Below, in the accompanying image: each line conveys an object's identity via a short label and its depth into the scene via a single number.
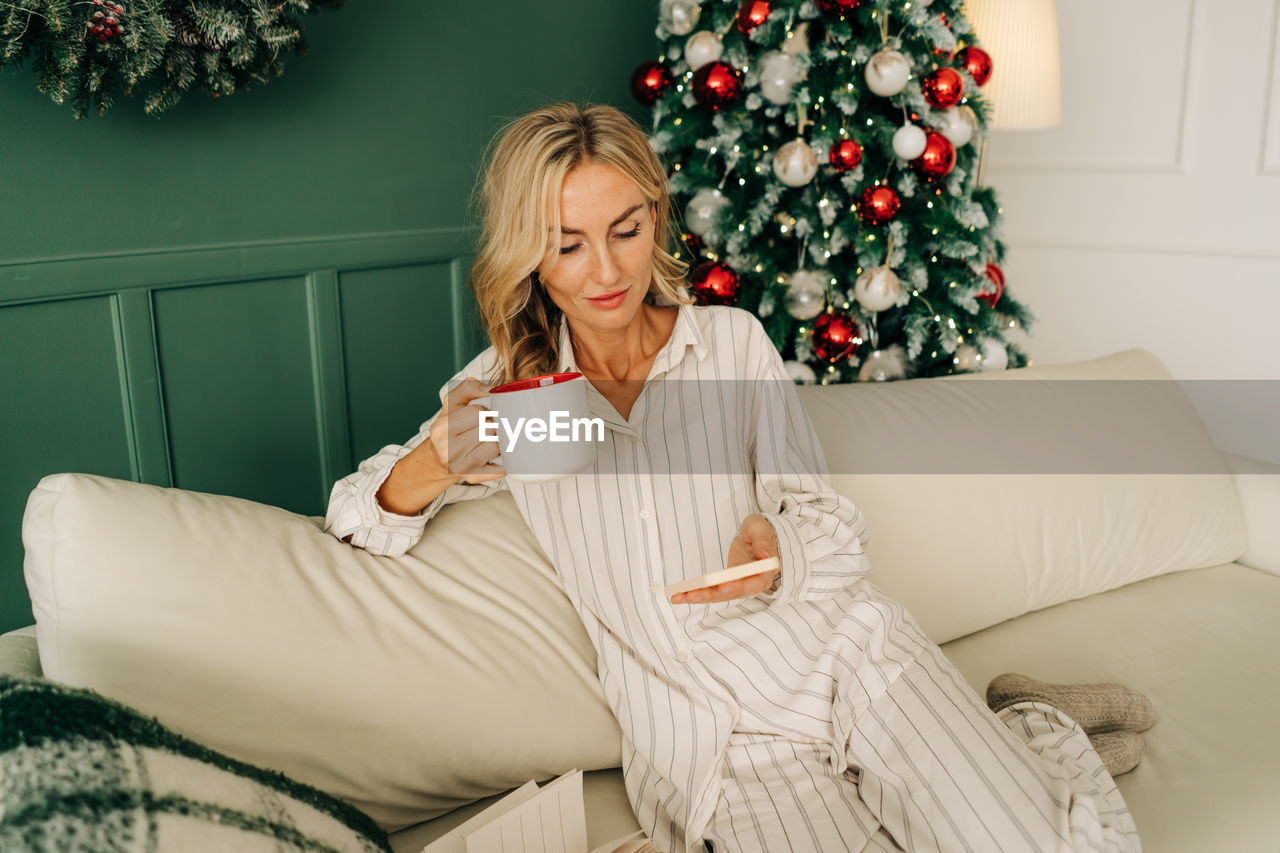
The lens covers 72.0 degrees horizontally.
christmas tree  2.14
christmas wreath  1.40
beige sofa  0.99
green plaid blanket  0.61
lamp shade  2.52
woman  1.08
